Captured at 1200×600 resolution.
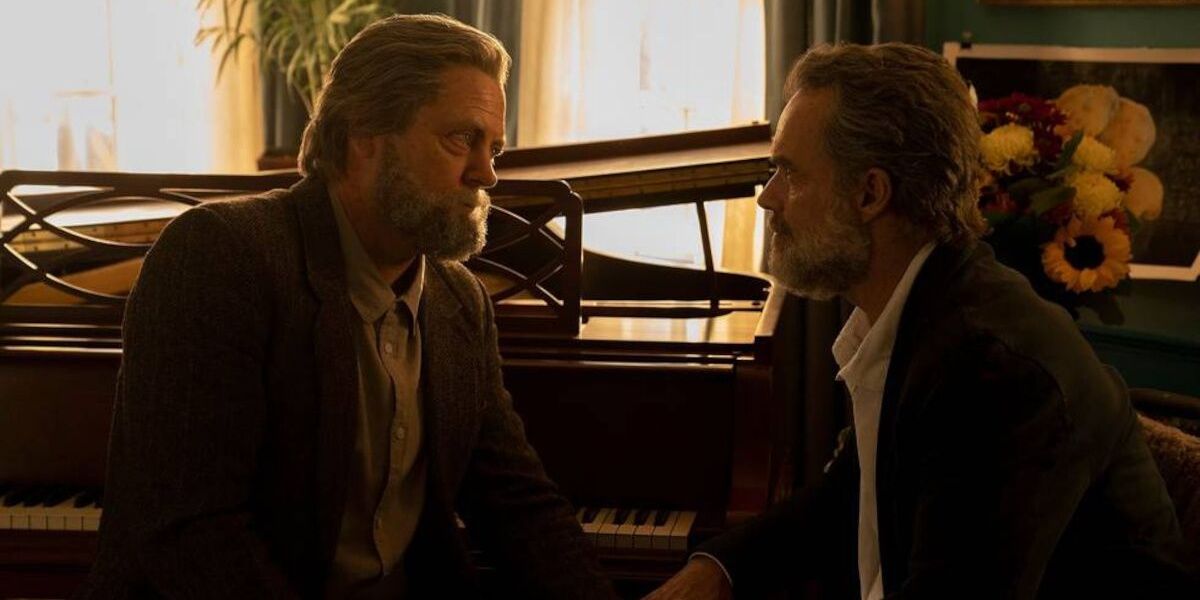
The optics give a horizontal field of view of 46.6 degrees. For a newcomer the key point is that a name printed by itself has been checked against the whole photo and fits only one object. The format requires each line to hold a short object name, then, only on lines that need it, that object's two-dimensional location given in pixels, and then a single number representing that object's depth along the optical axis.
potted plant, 4.58
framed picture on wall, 3.78
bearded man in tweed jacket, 1.88
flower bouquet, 2.88
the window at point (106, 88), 4.29
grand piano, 2.47
